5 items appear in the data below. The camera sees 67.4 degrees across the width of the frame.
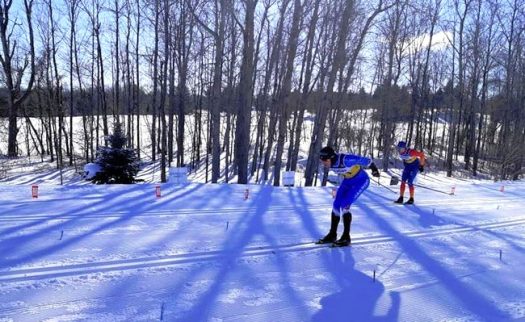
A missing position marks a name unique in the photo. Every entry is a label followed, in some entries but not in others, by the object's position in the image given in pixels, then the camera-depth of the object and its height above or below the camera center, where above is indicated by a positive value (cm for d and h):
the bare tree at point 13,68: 2502 +240
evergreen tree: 1455 -200
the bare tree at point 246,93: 1375 +76
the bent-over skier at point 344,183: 620 -102
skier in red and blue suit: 1028 -112
